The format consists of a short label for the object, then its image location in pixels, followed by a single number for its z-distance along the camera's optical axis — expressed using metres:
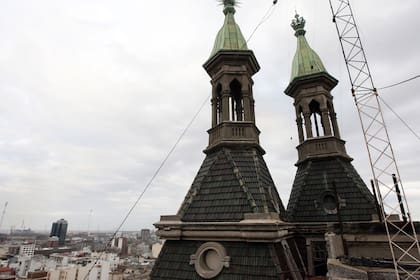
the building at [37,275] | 67.56
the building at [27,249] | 141.38
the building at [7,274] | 63.98
